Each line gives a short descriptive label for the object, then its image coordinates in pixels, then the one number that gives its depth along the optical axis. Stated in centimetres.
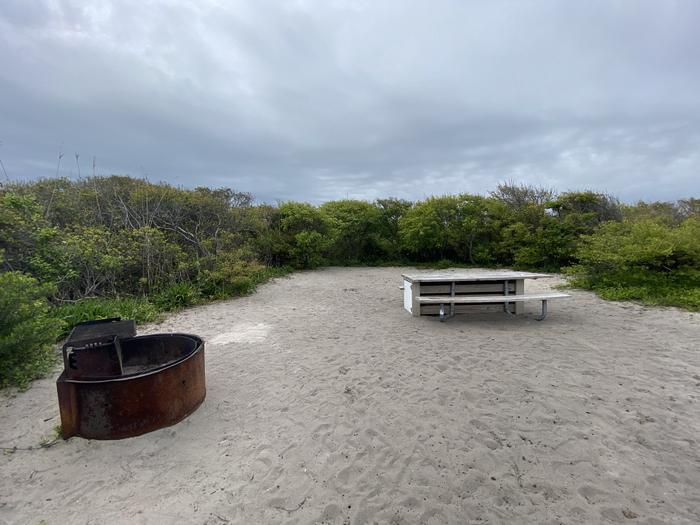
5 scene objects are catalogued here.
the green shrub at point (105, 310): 518
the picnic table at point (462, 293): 579
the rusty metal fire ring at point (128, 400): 244
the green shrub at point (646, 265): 668
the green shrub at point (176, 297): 665
